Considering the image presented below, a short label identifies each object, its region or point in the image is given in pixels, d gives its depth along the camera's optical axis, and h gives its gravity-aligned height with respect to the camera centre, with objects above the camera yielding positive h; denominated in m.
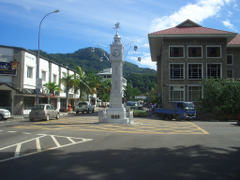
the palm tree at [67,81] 41.29 +3.42
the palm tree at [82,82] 42.80 +3.38
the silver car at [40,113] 22.00 -1.10
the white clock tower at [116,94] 19.88 +0.67
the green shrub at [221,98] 26.45 +0.58
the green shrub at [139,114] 30.03 -1.46
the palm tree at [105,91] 66.46 +2.99
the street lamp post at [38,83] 27.00 +1.92
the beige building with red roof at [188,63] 34.50 +5.67
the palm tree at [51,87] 34.53 +2.01
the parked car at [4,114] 22.55 -1.27
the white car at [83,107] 36.72 -0.86
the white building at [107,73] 127.99 +15.06
